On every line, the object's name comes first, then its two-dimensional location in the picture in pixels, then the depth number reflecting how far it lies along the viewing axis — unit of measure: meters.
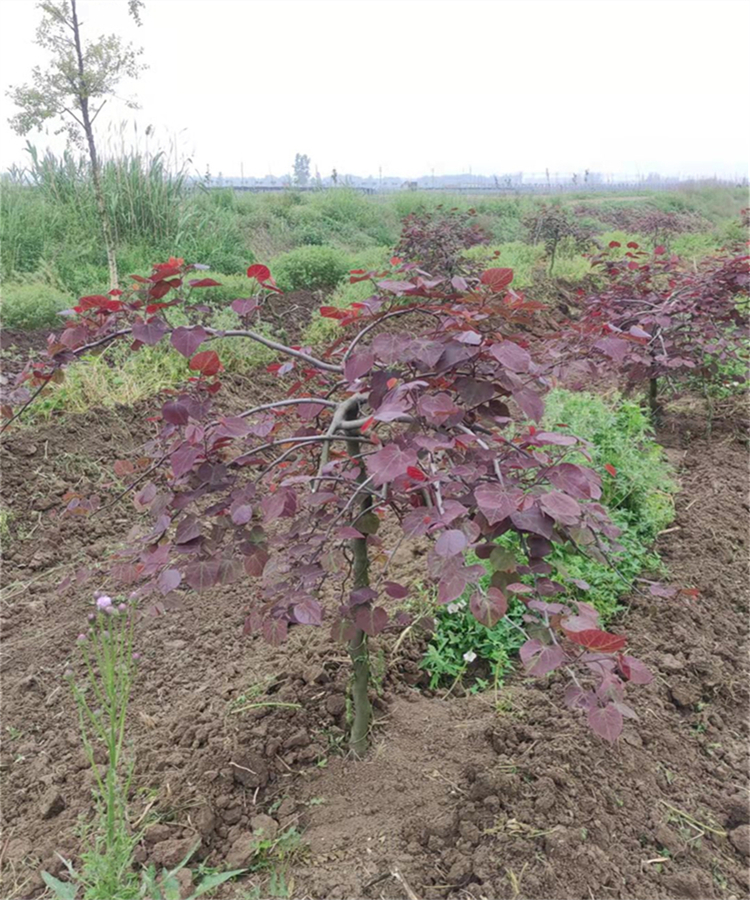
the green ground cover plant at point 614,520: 2.12
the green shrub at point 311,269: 7.70
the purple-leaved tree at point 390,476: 1.07
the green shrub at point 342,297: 6.14
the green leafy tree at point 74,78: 6.06
